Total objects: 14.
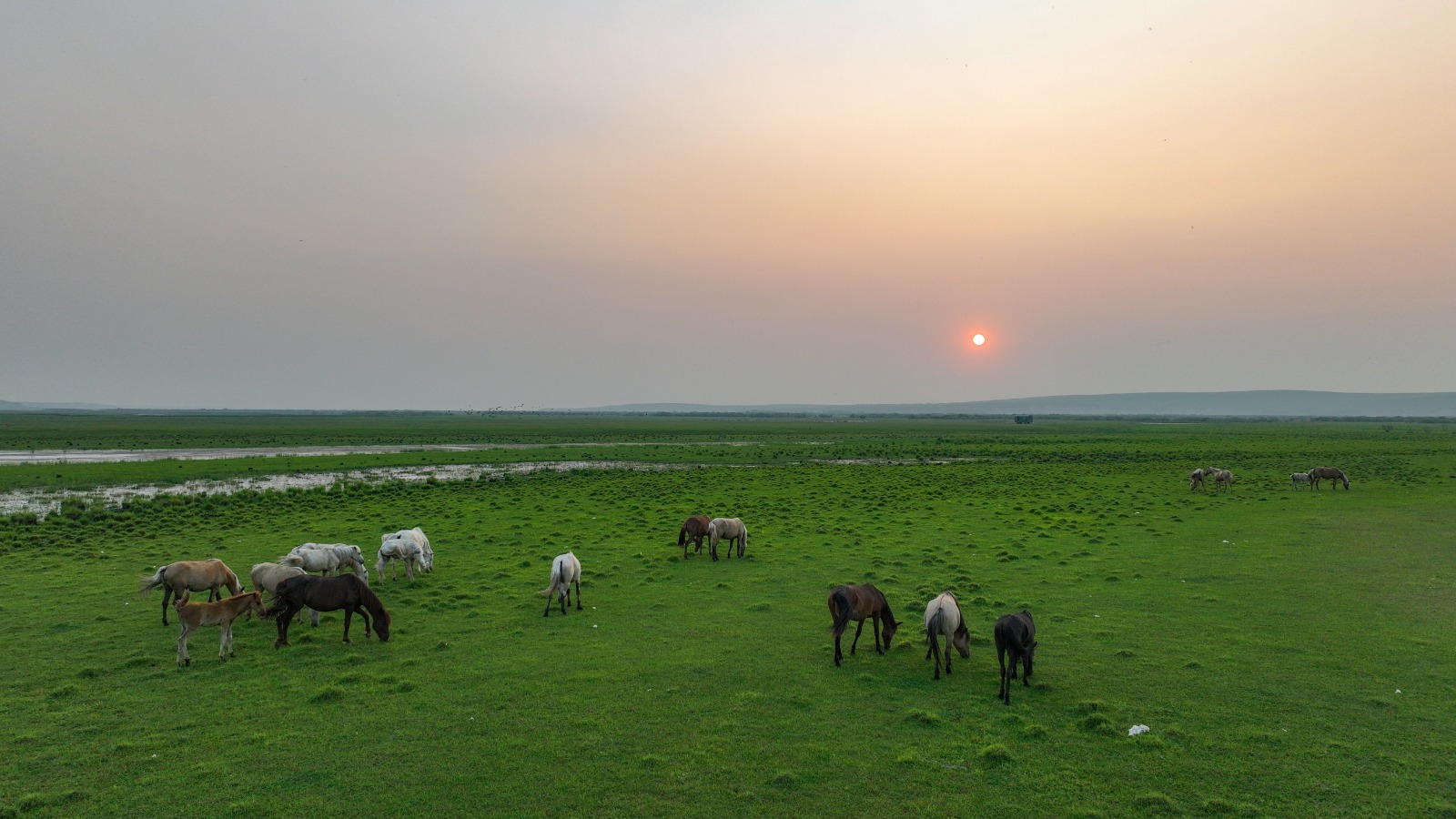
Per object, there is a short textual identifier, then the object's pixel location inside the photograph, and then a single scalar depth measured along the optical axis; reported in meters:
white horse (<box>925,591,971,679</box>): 12.75
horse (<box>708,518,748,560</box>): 23.42
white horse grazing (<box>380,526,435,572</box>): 20.91
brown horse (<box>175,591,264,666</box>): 13.30
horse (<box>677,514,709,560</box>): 23.94
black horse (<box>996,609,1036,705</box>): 11.64
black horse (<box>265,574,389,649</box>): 14.84
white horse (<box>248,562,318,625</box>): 16.61
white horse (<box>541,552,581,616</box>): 17.03
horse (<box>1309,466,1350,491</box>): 40.31
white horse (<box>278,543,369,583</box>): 18.45
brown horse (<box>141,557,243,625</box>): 16.11
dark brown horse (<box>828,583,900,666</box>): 13.24
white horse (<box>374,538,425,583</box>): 20.11
